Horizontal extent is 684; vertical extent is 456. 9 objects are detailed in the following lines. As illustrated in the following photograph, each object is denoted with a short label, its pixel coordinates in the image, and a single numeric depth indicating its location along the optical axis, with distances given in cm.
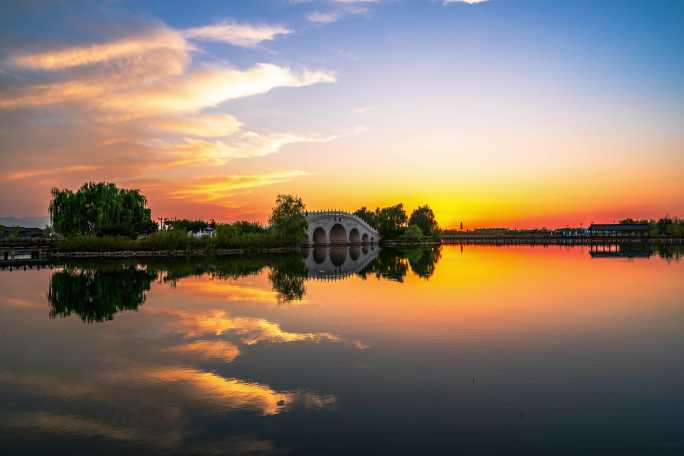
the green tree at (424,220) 11194
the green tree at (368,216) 10362
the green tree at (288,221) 6225
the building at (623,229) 10275
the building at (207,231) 9821
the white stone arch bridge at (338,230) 8056
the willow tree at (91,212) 5194
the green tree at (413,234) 9956
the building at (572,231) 12038
